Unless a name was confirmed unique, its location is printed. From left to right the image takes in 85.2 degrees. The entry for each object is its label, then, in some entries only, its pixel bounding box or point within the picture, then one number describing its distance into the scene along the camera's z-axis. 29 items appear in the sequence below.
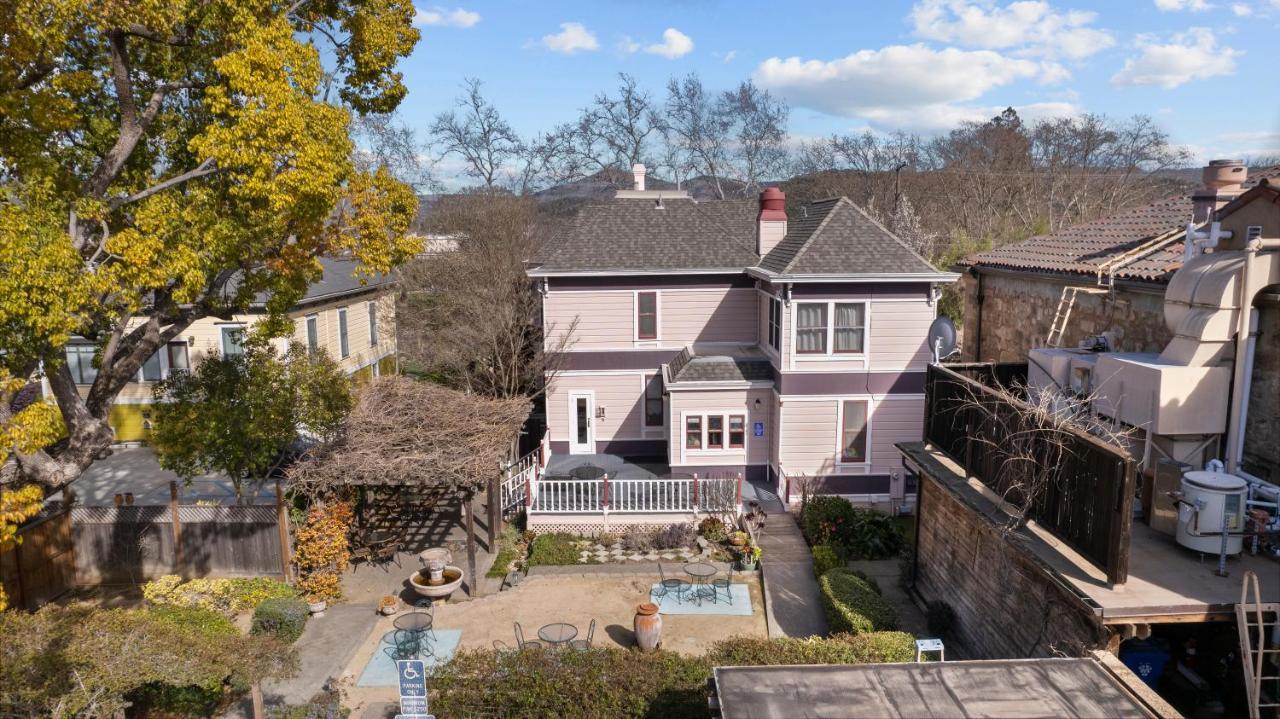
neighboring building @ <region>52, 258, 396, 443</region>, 22.47
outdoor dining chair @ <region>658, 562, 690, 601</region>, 14.34
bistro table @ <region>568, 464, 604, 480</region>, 18.27
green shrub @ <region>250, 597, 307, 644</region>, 12.37
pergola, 13.74
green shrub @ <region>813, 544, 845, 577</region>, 14.47
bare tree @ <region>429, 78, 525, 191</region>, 47.44
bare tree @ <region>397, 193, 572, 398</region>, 23.36
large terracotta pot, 12.02
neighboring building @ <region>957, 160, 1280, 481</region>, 8.78
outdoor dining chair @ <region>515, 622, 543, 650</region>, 11.66
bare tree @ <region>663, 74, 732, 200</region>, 51.09
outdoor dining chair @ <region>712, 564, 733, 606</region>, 14.07
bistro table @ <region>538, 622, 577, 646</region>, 11.74
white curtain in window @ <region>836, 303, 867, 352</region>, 17.97
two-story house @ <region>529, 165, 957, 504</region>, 17.94
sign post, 8.76
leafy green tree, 14.00
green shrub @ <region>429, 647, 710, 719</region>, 8.59
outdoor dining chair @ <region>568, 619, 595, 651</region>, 11.48
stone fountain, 13.80
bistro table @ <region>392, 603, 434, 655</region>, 12.04
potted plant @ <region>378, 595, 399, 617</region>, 13.52
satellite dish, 13.52
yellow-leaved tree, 8.18
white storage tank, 7.89
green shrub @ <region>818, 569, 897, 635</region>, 11.47
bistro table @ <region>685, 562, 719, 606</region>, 14.08
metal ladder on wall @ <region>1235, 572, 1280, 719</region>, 6.67
